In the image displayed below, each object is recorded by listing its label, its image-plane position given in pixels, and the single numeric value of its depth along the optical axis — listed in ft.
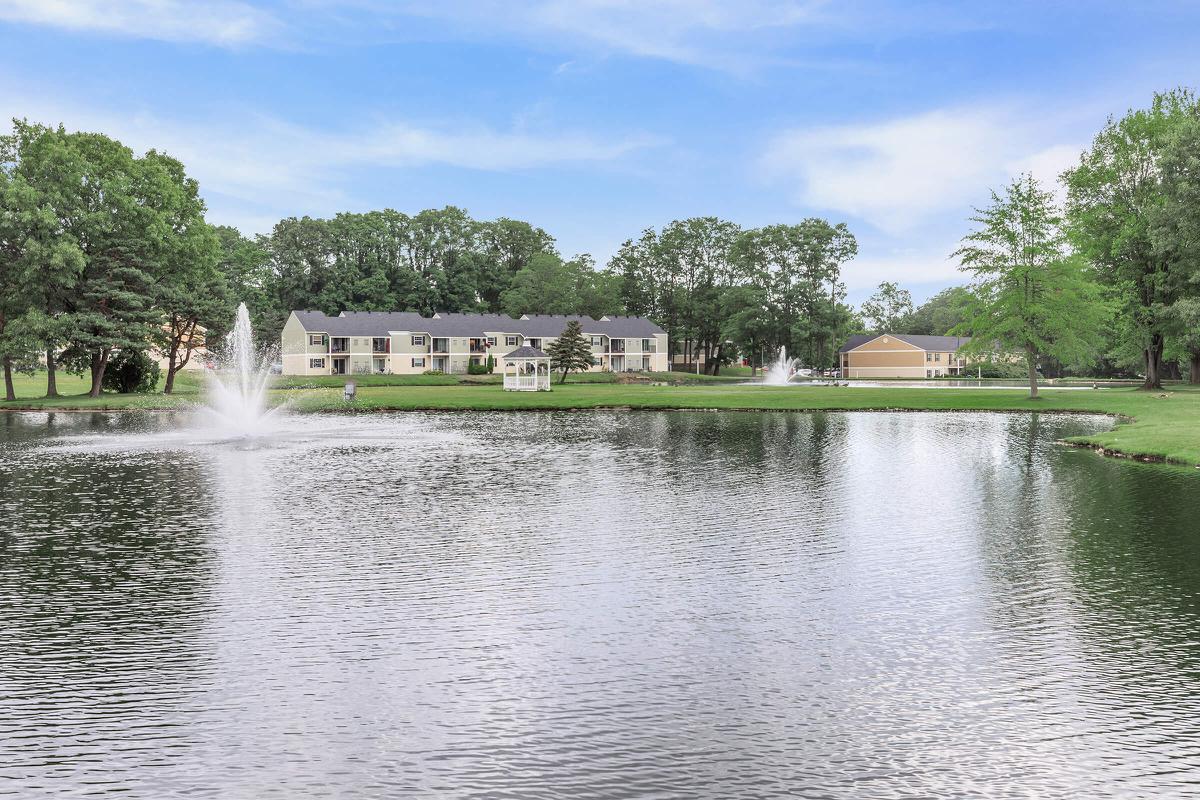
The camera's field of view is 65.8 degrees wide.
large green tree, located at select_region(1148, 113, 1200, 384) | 186.60
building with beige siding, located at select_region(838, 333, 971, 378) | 488.85
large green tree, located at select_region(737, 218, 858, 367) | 390.42
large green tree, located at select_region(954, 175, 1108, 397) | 189.98
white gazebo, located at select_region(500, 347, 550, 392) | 262.36
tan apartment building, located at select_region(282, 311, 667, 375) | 375.45
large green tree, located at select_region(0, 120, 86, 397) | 184.96
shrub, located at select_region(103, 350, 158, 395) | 223.47
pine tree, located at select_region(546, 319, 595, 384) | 317.83
